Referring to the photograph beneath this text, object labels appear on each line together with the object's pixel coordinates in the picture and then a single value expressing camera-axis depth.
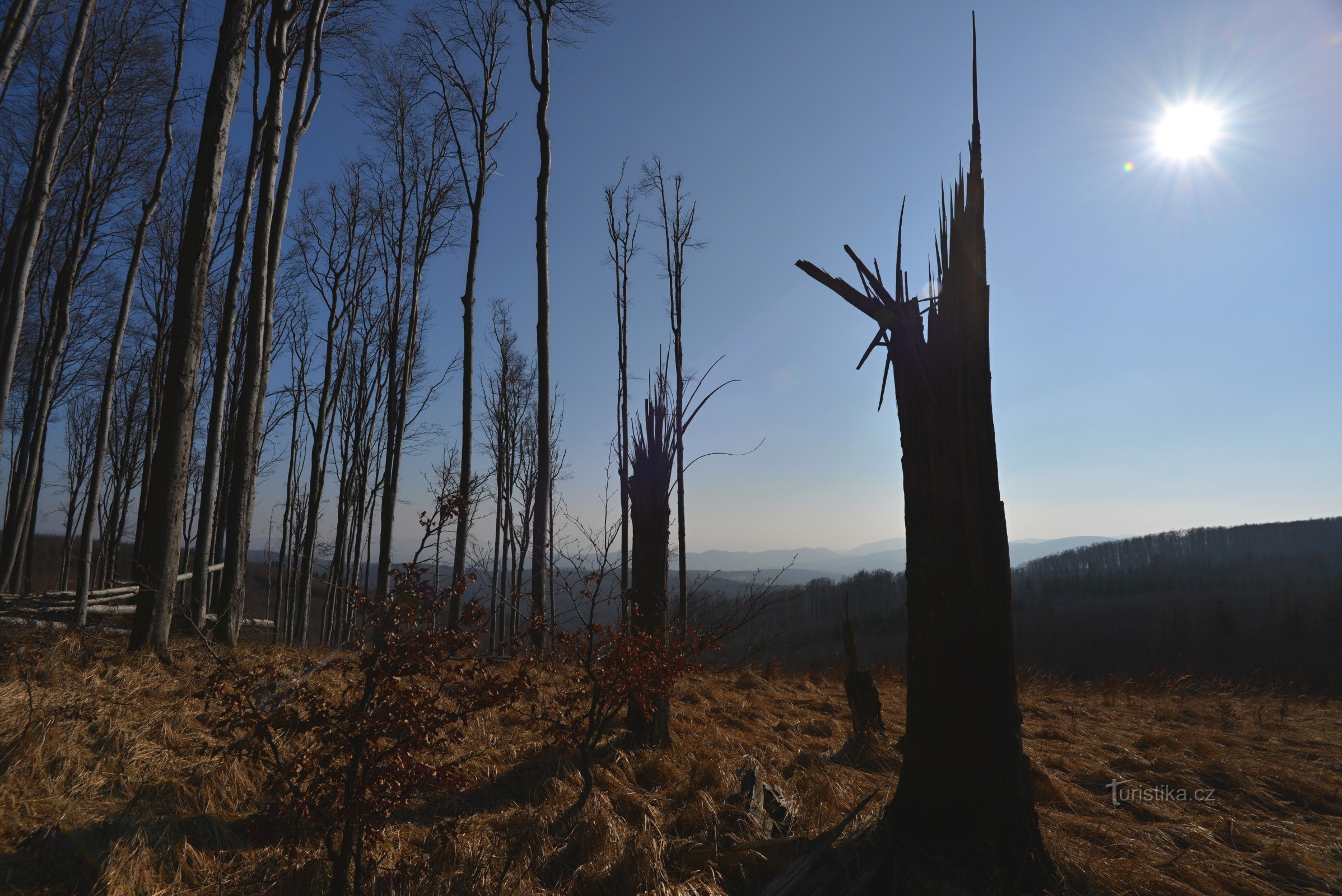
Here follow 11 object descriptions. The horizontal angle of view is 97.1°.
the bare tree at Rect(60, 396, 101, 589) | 17.36
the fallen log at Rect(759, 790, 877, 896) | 2.42
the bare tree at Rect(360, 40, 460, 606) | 12.55
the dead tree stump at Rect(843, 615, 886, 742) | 5.65
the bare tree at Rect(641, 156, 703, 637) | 12.53
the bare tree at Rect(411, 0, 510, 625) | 10.44
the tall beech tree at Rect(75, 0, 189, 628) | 10.21
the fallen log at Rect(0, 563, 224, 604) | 7.86
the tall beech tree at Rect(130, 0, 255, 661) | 5.19
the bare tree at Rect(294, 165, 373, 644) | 14.49
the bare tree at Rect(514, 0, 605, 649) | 7.99
